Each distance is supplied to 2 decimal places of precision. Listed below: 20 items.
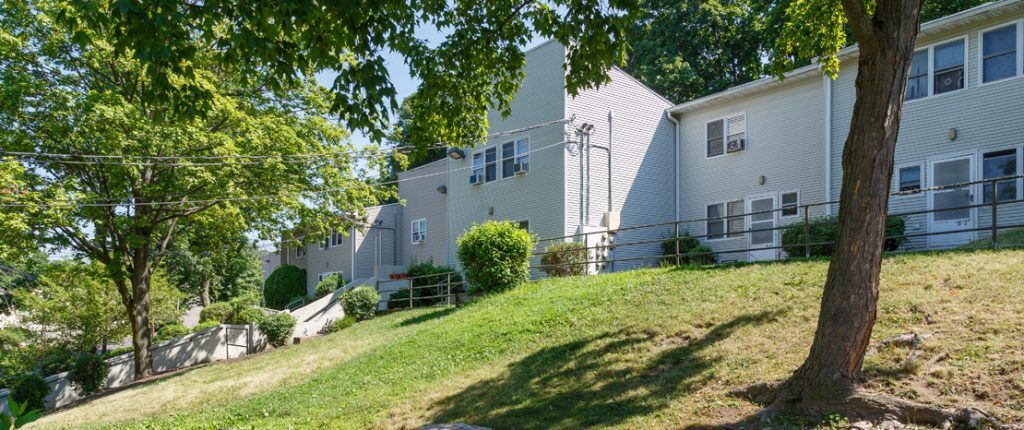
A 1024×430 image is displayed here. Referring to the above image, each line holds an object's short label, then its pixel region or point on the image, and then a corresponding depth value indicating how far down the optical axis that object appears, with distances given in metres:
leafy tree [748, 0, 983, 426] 6.47
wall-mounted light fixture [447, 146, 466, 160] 26.00
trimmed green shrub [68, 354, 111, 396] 20.36
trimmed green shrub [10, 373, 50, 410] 18.50
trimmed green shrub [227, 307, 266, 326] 26.27
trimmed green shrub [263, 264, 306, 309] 38.06
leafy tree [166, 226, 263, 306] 41.06
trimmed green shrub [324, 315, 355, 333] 22.02
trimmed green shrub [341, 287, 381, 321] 22.80
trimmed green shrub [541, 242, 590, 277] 19.83
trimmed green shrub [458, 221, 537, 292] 17.78
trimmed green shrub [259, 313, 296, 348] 22.66
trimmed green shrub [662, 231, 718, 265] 20.73
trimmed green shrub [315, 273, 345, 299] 32.94
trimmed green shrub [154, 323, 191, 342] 29.33
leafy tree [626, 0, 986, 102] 30.94
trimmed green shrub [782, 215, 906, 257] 15.35
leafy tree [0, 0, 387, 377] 16.86
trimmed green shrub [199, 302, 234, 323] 30.34
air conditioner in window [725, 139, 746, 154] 21.33
